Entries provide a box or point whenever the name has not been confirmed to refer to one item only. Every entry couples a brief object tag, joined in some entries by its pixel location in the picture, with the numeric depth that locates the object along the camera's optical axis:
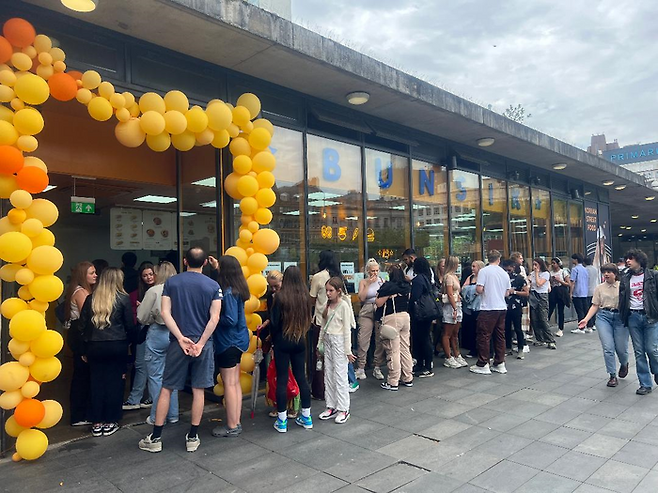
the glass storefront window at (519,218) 11.52
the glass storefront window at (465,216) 9.74
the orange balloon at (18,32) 3.94
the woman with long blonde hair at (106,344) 4.72
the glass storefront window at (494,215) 10.63
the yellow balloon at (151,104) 4.64
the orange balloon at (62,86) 4.16
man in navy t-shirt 4.29
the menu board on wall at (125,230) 8.25
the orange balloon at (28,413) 3.87
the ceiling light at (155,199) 8.48
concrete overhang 4.60
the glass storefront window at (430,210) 8.91
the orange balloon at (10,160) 3.77
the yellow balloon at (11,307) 3.85
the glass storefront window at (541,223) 12.32
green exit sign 7.89
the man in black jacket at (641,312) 5.85
